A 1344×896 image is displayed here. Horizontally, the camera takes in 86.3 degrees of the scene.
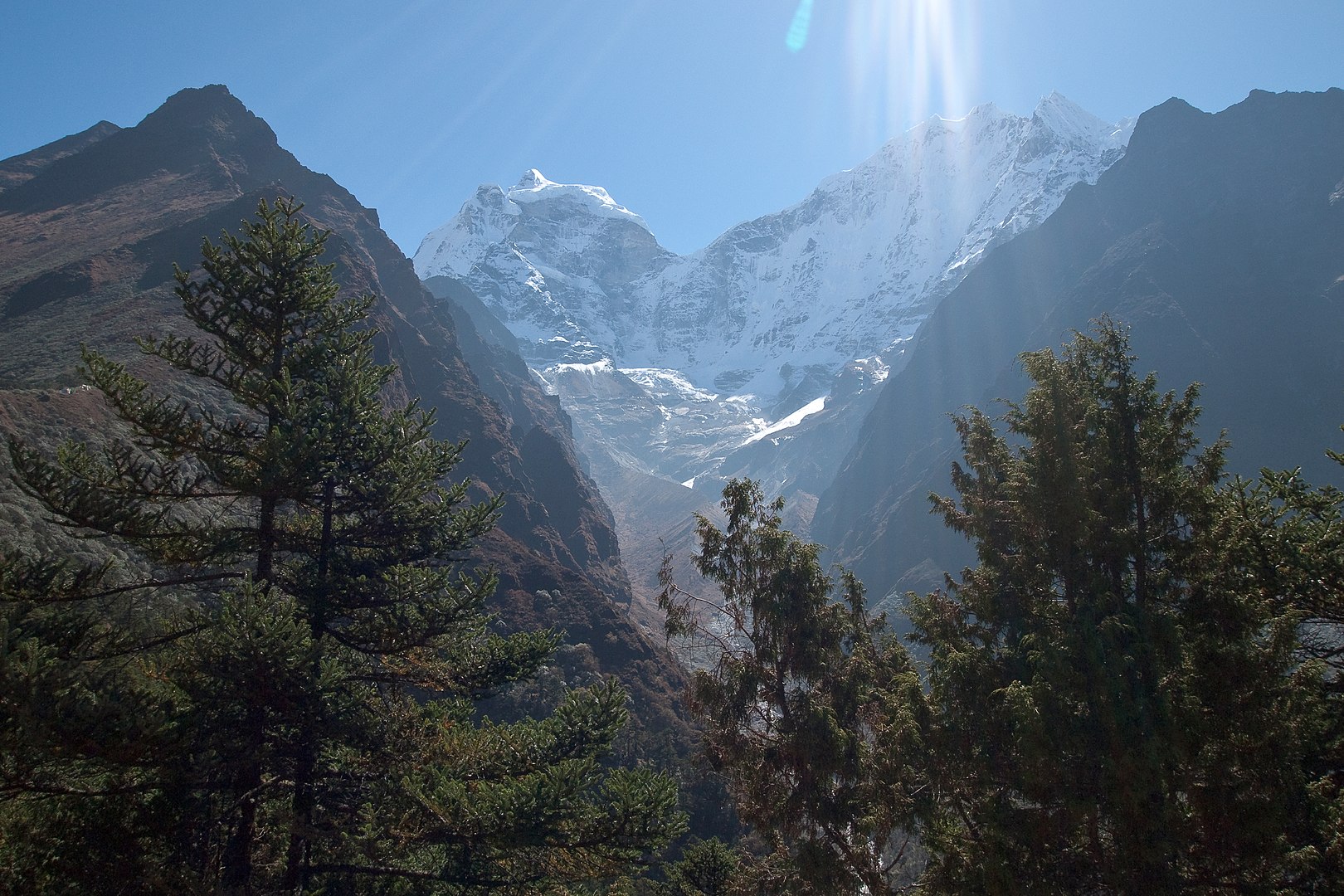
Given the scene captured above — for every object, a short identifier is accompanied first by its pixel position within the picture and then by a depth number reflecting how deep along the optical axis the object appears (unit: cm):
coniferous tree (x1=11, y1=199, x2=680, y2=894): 798
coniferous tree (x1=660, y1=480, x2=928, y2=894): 1150
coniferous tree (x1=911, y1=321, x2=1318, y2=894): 730
